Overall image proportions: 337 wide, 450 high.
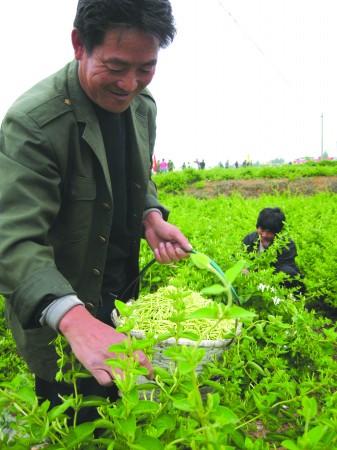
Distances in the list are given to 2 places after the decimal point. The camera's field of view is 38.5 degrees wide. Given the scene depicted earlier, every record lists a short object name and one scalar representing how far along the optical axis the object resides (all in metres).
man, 1.40
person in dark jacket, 4.83
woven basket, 1.64
